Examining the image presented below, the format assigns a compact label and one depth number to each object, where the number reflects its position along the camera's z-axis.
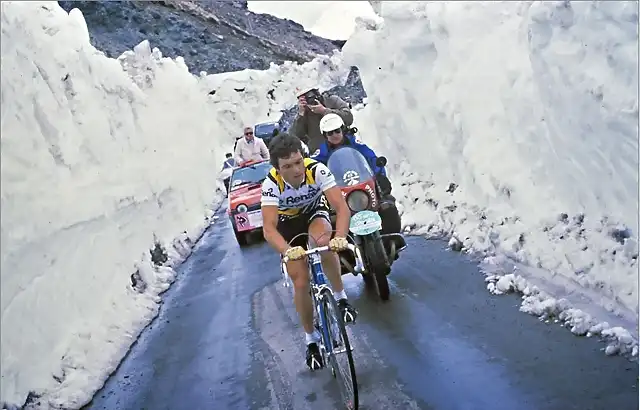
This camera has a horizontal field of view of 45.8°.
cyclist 5.81
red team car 14.66
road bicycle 5.26
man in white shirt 17.75
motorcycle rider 8.76
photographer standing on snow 11.62
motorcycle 7.72
